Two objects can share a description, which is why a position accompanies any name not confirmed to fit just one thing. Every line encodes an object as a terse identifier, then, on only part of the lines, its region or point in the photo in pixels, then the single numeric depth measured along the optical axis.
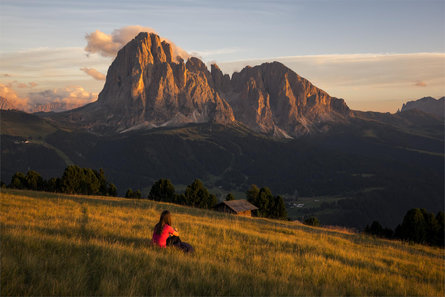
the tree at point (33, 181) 64.81
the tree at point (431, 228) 47.66
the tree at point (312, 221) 66.43
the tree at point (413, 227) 46.78
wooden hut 57.66
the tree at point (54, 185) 58.20
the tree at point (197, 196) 64.66
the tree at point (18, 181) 63.57
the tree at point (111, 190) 75.77
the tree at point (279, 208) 70.25
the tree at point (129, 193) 68.50
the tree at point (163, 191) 65.62
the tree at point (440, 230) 47.54
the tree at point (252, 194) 74.89
